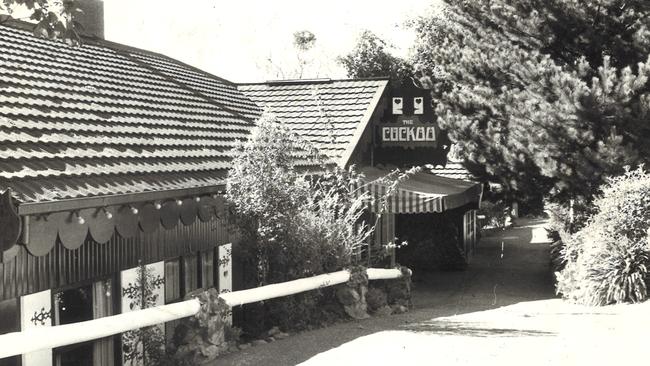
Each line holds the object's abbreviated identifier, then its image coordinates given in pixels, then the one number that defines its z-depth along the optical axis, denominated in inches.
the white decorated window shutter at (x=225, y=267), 461.7
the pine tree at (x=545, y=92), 623.5
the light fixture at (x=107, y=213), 306.9
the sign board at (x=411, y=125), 645.1
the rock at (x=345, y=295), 434.0
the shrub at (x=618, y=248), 504.7
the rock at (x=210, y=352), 309.3
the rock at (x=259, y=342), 347.6
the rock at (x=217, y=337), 314.0
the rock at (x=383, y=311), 469.2
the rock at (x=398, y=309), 494.8
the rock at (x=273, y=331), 379.6
